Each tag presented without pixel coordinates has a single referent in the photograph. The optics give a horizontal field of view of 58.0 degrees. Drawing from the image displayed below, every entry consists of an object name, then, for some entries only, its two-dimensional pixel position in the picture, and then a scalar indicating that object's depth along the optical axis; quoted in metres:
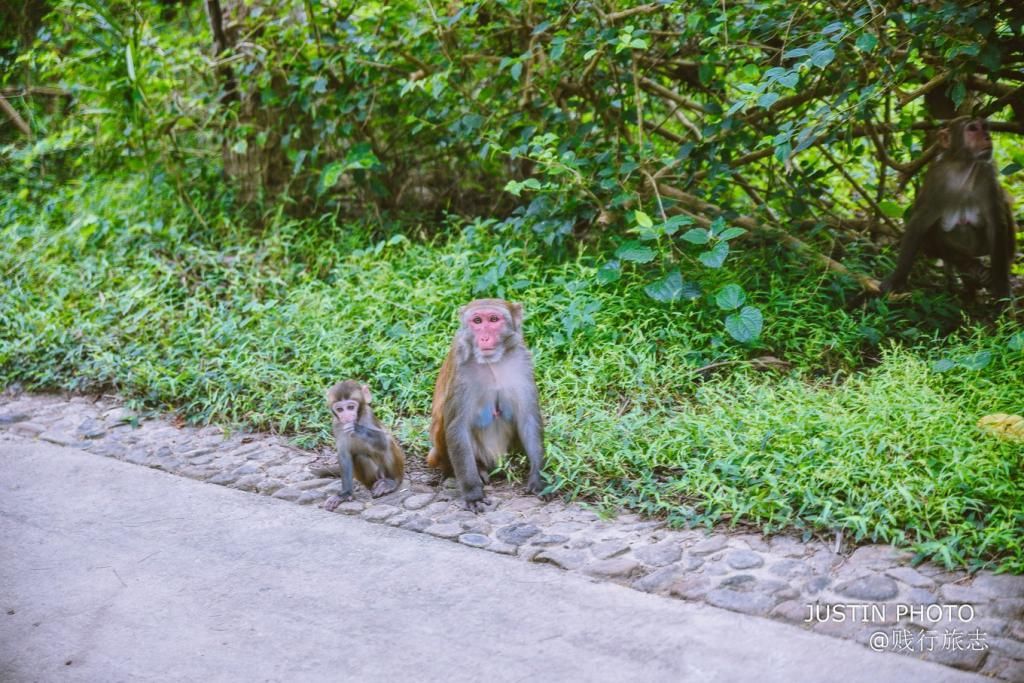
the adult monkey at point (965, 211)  5.58
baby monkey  4.23
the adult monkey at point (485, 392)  4.12
